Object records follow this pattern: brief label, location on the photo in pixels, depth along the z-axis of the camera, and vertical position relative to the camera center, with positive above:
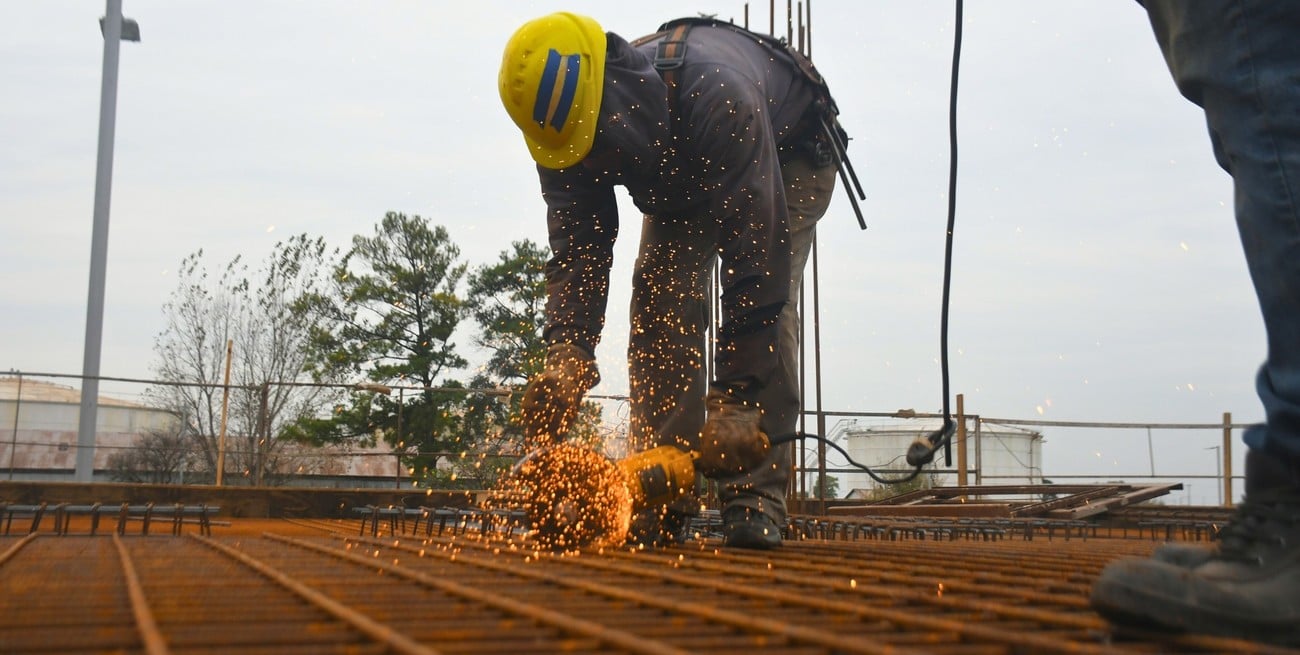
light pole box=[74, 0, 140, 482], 10.34 +2.10
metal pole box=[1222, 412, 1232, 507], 9.34 +0.03
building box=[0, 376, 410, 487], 11.80 +0.24
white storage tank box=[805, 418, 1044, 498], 10.20 +0.18
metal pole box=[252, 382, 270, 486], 10.82 +0.43
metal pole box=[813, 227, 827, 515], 8.06 +0.83
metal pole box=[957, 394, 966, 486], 9.39 +0.14
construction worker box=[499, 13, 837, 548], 3.18 +0.77
